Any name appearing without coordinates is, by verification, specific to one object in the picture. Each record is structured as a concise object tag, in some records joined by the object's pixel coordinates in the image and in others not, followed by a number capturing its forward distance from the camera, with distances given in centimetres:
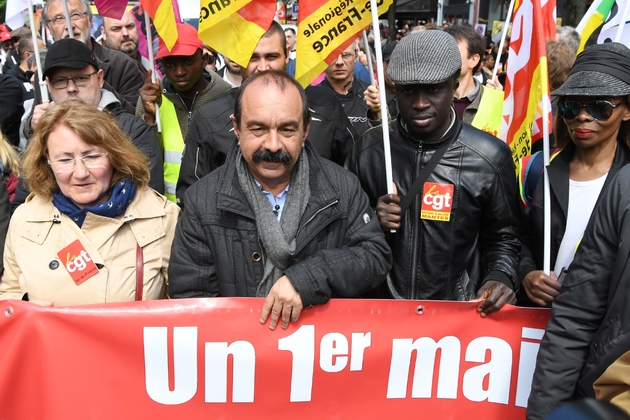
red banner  255
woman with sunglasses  258
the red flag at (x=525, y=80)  297
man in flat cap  276
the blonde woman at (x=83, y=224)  271
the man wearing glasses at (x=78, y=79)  366
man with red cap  434
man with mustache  239
